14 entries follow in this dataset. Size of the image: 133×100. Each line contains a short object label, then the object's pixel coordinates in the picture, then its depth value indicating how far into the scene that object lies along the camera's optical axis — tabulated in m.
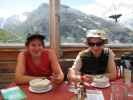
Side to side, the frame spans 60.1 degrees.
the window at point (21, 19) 1.66
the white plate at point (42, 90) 0.91
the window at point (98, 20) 1.69
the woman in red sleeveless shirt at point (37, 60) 1.17
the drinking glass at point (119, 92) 0.78
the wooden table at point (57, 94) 0.86
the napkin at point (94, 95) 0.83
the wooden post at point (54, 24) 1.62
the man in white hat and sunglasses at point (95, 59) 1.19
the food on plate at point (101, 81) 0.96
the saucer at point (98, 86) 0.96
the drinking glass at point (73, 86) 0.92
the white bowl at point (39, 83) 0.92
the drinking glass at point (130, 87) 0.89
